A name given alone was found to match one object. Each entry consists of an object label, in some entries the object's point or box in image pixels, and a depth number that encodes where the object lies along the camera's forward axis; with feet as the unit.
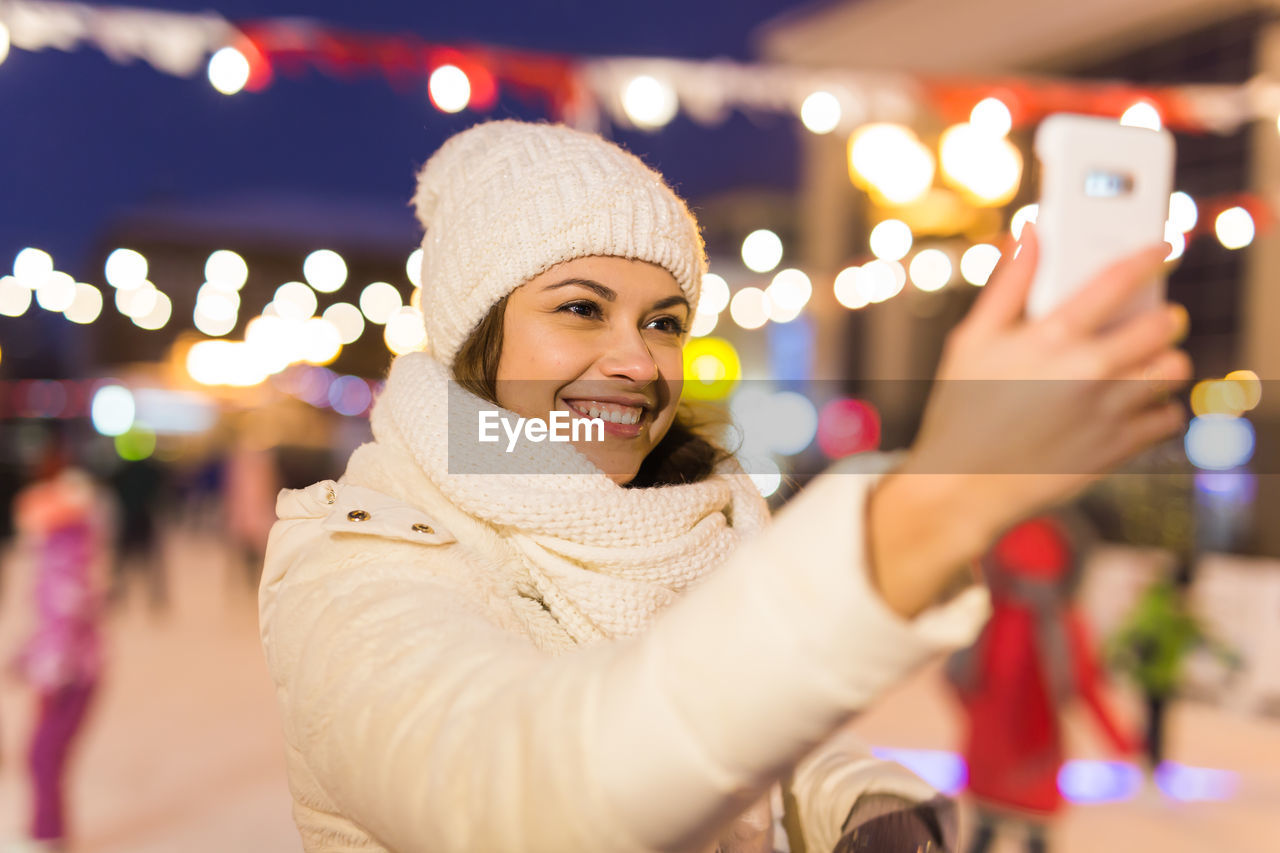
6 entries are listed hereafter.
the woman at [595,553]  1.75
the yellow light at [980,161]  14.80
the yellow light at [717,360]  62.90
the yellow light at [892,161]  15.89
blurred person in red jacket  11.18
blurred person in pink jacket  12.50
